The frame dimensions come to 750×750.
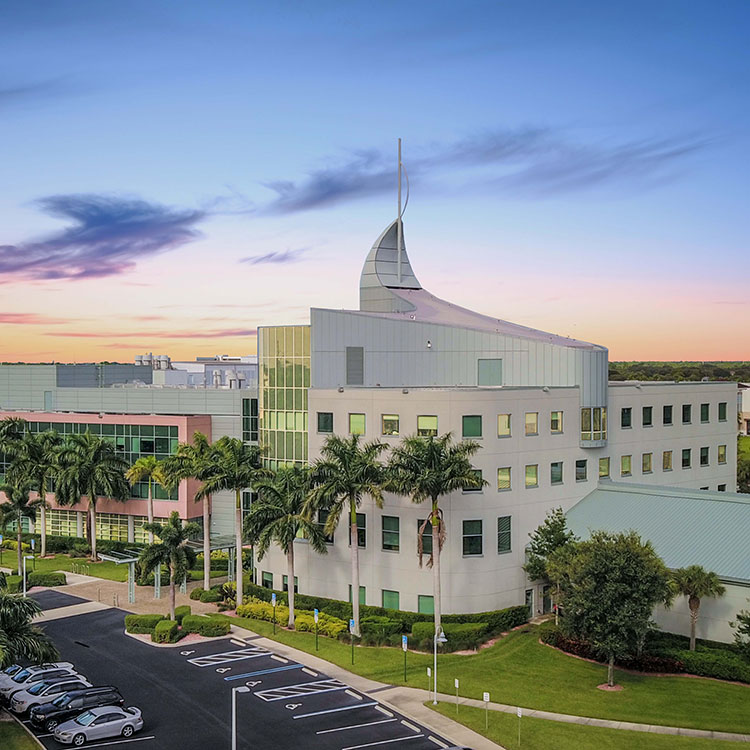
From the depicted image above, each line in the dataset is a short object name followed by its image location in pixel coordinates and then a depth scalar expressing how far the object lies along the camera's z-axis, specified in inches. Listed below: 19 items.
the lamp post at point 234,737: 1393.6
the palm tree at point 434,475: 2060.9
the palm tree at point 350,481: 2164.1
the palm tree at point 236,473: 2448.3
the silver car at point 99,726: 1530.5
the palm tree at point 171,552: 2207.2
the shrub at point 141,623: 2231.8
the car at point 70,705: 1584.6
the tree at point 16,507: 2977.4
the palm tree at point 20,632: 1455.5
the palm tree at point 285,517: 2231.8
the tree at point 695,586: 1915.6
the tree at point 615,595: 1768.0
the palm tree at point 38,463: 3228.3
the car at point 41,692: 1653.5
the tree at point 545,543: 2234.5
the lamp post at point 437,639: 1690.0
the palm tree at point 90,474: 3169.3
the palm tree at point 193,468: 2640.3
